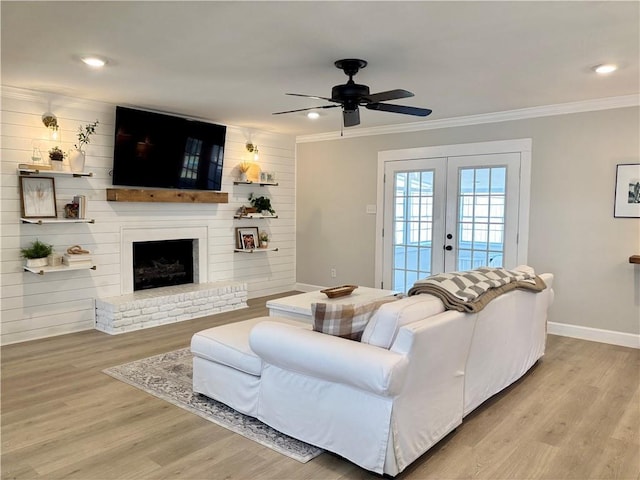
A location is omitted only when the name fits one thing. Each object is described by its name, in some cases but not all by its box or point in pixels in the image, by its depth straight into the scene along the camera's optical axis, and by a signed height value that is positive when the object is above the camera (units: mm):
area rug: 2658 -1297
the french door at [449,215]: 5277 +1
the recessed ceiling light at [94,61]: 3443 +1096
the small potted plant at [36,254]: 4426 -428
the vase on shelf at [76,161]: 4664 +473
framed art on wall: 4504 +257
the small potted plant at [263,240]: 6657 -397
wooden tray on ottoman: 4059 -681
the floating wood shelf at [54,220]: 4383 -109
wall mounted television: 5066 +681
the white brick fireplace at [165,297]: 4930 -973
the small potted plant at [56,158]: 4531 +483
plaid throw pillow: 2557 -568
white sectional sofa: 2264 -903
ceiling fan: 3430 +840
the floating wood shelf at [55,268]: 4396 -572
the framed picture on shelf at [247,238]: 6473 -363
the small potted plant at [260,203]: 6566 +121
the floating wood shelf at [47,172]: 4351 +344
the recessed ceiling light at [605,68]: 3535 +1136
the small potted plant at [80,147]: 4668 +632
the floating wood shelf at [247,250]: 6429 -520
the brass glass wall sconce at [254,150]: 6496 +858
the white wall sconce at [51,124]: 4527 +808
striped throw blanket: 2734 -446
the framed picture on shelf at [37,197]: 4445 +107
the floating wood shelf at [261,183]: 6379 +394
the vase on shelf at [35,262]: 4410 -504
